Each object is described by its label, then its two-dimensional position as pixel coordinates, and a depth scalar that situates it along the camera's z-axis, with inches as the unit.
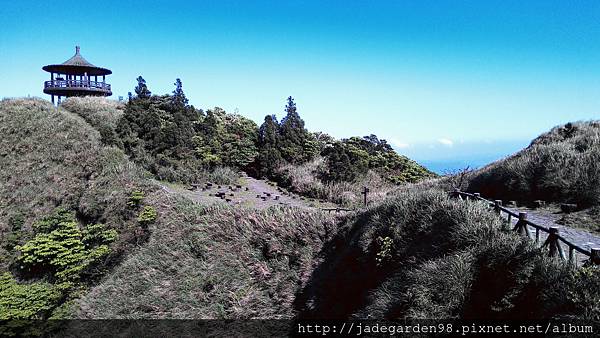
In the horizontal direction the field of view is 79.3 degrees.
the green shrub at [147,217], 656.4
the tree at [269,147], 1116.5
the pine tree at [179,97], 1280.8
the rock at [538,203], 558.6
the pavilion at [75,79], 1438.2
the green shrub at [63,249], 602.2
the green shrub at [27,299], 509.1
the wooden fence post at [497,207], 413.7
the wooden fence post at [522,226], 341.7
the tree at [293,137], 1140.5
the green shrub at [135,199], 707.4
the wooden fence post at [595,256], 255.9
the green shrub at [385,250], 451.5
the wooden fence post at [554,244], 291.6
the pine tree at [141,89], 1219.4
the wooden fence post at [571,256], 272.1
